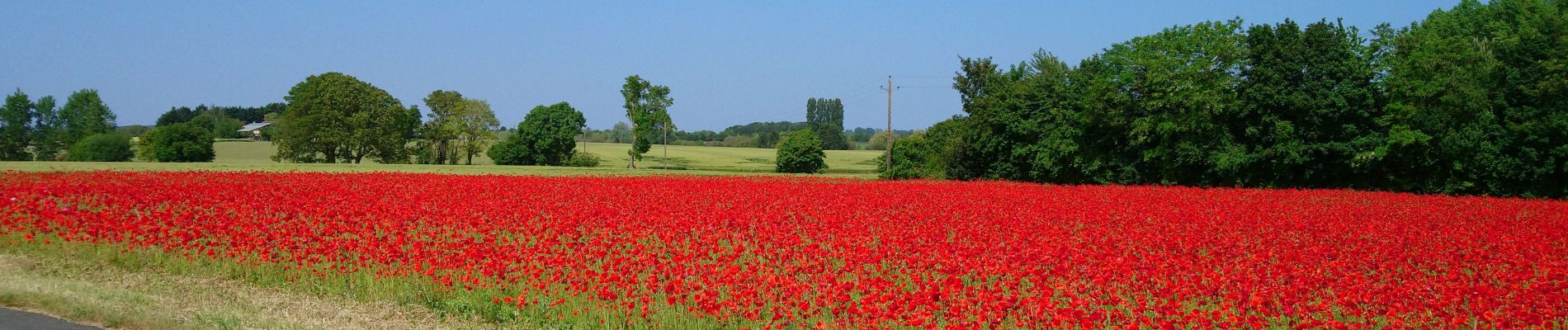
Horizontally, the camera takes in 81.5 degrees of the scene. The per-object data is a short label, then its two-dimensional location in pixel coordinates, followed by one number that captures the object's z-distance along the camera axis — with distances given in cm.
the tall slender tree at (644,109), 8319
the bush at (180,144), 8019
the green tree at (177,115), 14581
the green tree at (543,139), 9450
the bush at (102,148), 8050
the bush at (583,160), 9388
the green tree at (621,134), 16541
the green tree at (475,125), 9344
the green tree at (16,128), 8544
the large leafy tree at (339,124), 8188
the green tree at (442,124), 9294
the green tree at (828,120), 14862
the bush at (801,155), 9350
